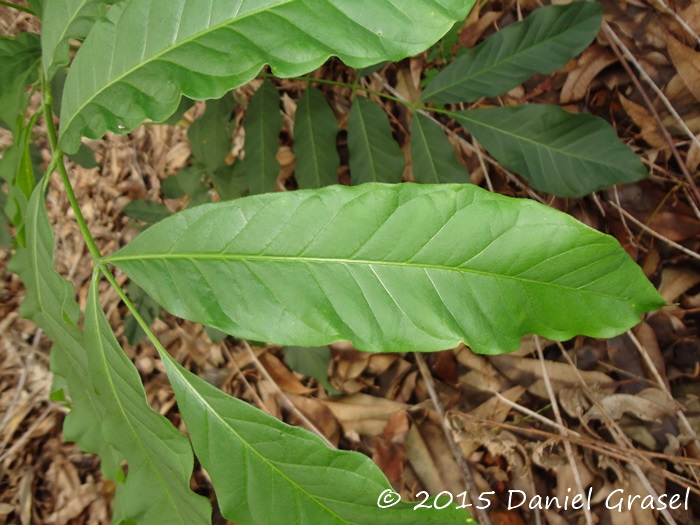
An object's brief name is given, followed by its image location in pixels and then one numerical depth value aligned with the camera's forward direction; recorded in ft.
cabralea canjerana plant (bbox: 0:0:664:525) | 0.93
